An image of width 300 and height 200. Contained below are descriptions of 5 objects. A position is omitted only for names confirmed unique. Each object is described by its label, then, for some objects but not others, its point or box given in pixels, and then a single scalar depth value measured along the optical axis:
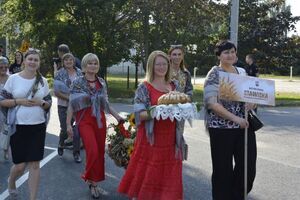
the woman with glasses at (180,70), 6.67
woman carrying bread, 5.43
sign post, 5.36
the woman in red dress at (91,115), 6.43
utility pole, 17.69
